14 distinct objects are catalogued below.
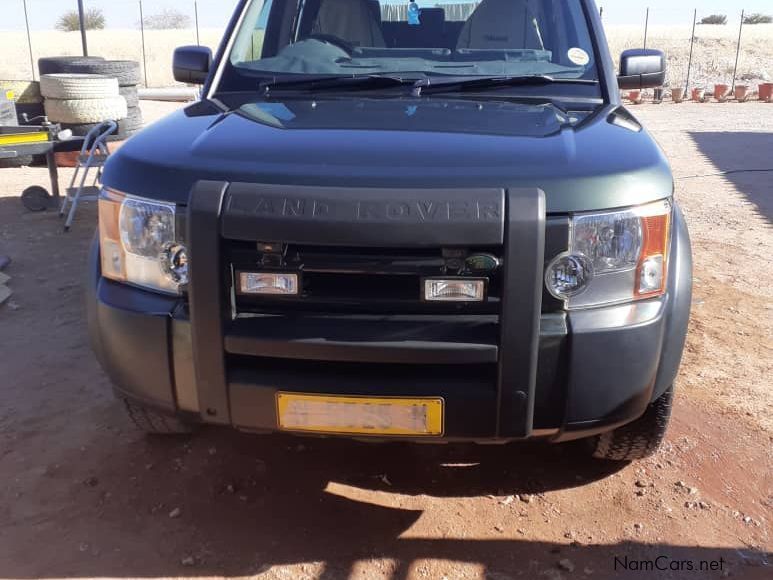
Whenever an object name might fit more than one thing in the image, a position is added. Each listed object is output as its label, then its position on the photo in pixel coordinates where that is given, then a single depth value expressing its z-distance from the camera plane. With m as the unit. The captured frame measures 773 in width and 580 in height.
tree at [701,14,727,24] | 69.75
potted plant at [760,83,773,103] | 23.34
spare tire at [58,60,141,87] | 10.75
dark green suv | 2.16
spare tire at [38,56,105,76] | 11.02
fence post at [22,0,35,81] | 24.87
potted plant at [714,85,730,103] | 23.27
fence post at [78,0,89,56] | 12.89
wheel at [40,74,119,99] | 8.98
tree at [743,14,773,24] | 70.32
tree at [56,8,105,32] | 52.75
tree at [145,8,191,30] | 74.00
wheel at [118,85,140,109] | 10.98
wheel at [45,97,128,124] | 9.04
